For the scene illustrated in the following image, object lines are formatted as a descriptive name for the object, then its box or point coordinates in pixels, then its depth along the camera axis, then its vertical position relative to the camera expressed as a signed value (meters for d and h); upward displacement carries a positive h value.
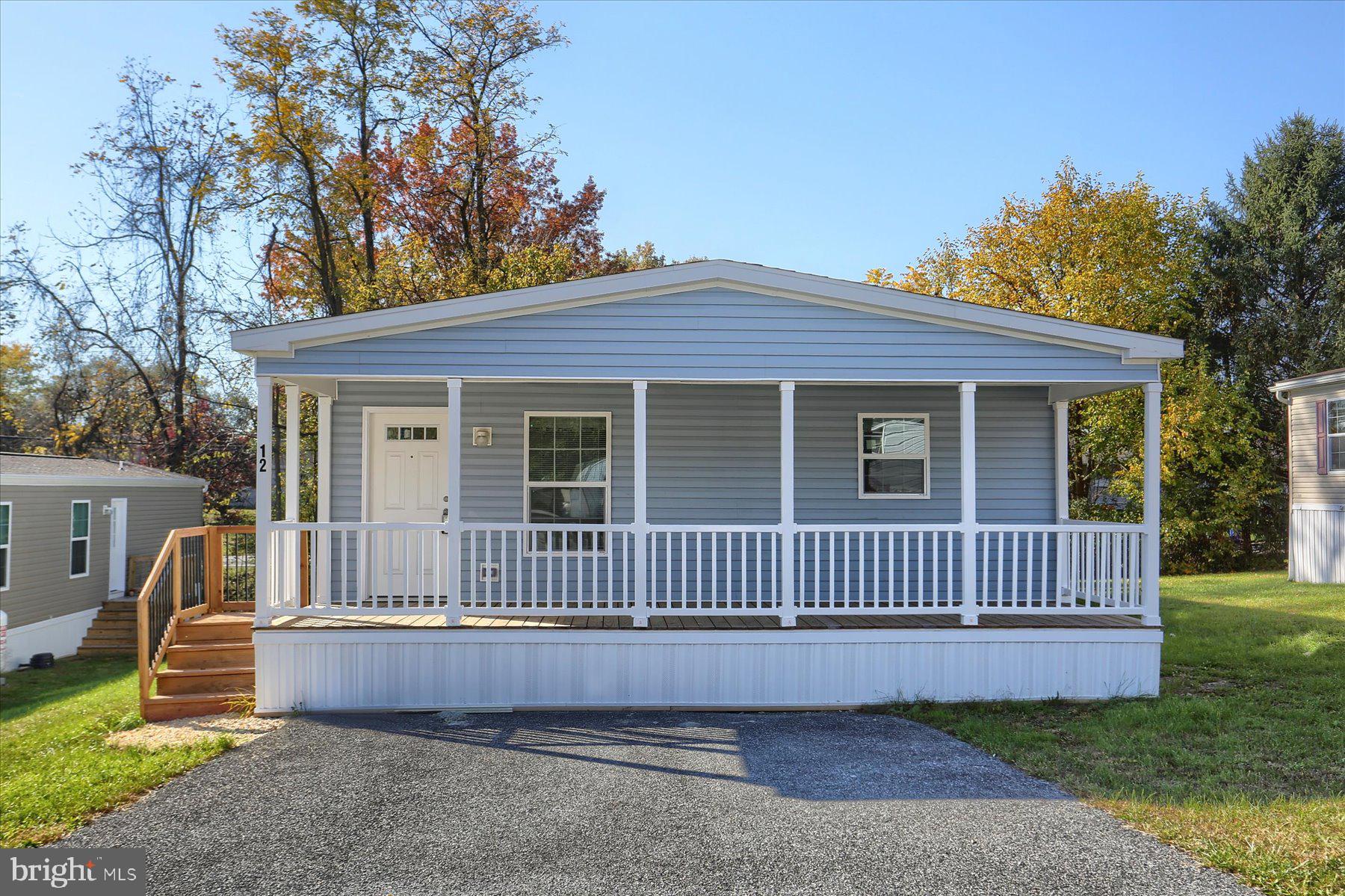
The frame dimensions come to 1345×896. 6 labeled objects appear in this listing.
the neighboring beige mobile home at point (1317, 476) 13.84 -0.02
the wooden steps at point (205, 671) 7.20 -1.85
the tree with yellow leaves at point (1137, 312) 18.73 +3.88
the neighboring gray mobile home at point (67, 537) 13.19 -1.22
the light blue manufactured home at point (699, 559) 7.05 -0.78
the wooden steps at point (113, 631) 14.97 -3.02
